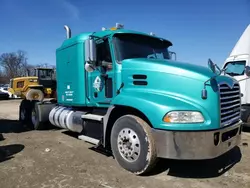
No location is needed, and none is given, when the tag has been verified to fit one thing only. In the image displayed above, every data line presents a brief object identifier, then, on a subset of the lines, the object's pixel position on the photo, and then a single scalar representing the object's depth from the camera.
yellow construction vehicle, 9.65
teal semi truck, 3.24
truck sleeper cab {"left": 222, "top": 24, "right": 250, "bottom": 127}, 6.93
